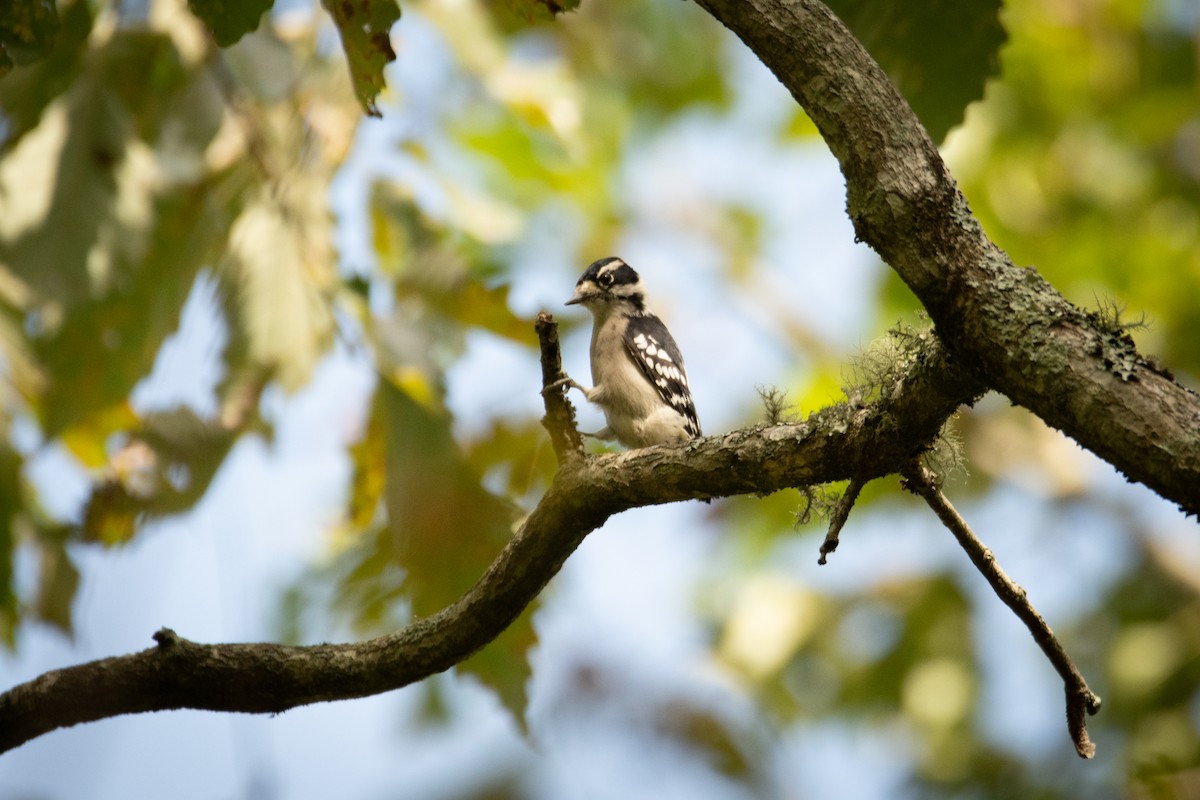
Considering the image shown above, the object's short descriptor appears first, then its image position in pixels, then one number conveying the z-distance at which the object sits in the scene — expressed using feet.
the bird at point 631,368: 36.88
